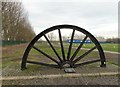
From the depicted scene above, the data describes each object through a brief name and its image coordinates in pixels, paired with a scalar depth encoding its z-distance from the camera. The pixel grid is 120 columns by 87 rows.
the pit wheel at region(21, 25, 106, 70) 4.47
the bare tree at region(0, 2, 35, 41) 15.53
